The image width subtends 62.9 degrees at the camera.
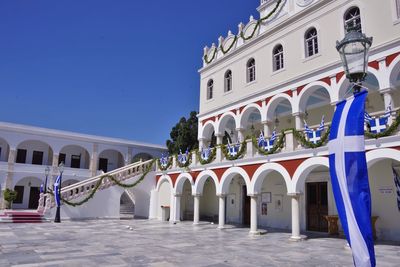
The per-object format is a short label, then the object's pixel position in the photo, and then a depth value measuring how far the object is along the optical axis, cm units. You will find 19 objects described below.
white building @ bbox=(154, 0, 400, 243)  1277
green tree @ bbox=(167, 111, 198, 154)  3055
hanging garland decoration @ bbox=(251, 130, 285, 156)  1395
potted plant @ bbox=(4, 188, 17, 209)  2498
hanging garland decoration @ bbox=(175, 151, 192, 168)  1983
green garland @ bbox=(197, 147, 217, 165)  1797
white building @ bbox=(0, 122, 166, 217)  2711
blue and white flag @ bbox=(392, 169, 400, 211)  1253
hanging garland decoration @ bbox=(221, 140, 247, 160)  1584
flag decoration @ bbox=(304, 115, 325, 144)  1257
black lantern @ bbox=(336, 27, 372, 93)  471
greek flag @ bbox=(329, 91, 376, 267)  397
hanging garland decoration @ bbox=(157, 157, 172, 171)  2185
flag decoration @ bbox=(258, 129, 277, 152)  1457
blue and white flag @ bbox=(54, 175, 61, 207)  1880
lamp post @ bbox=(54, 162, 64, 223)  1884
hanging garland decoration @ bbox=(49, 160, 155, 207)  2053
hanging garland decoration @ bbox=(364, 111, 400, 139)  1033
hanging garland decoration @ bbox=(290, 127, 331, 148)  1220
